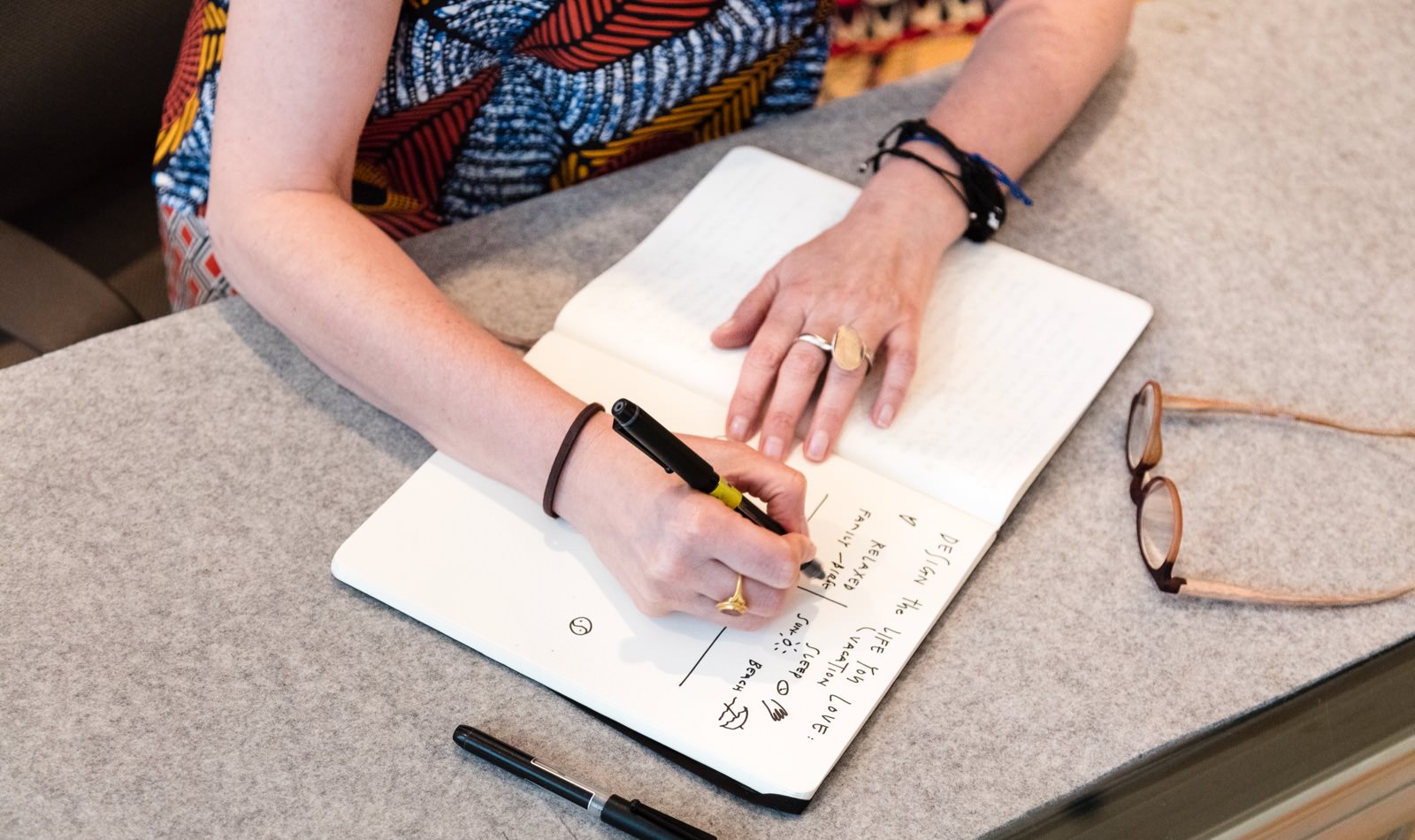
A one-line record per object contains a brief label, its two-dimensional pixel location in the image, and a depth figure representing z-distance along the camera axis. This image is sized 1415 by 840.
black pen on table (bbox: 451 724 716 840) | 1.33
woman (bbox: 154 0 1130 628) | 1.41
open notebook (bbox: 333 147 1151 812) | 1.37
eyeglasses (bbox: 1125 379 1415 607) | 1.41
